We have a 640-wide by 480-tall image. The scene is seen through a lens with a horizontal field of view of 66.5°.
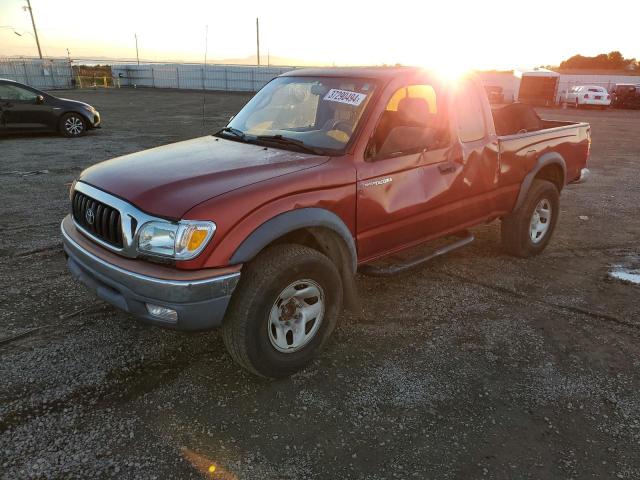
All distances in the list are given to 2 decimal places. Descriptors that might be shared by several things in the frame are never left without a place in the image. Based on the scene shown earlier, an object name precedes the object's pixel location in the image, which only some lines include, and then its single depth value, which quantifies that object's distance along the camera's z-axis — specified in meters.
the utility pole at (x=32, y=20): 48.28
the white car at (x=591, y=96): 27.67
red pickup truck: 2.64
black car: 11.77
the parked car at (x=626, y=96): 28.64
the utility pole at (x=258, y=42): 55.02
